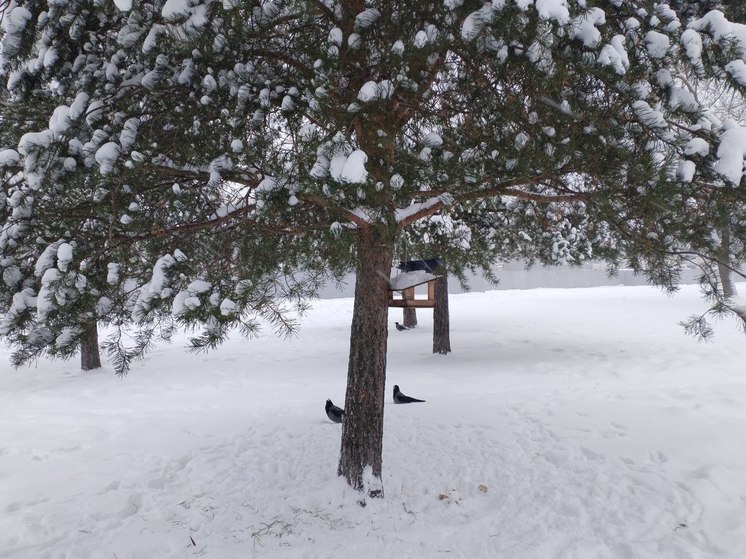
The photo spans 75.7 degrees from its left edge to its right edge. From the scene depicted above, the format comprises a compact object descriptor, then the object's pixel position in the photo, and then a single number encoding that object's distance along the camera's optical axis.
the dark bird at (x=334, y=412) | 5.76
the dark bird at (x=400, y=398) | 6.33
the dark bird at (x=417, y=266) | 4.49
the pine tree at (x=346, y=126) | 2.39
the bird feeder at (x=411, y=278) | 4.02
